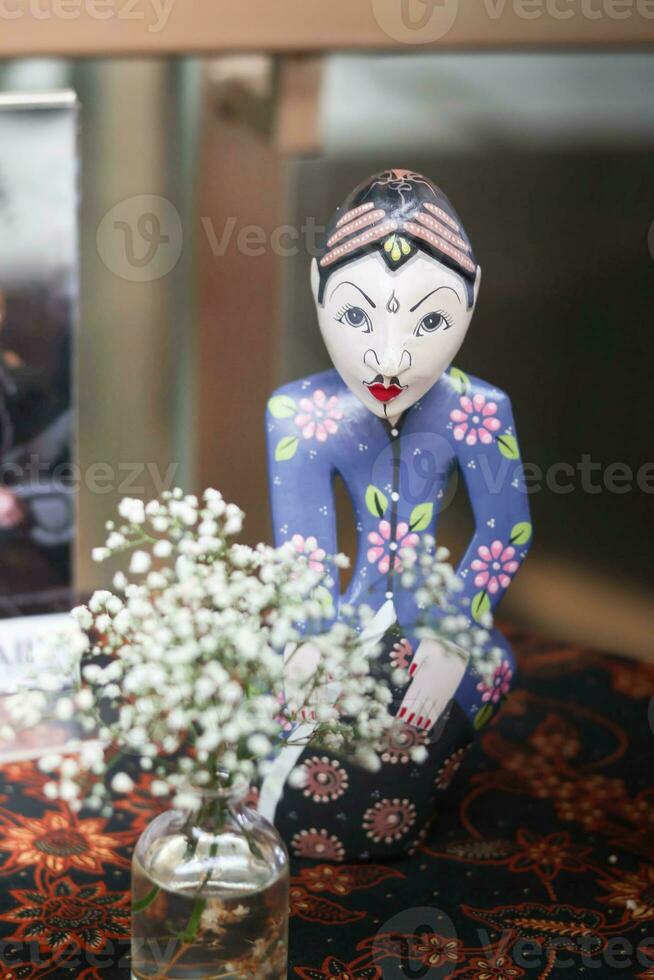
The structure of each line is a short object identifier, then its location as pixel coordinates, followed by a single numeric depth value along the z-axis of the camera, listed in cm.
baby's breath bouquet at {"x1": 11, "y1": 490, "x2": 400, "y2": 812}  87
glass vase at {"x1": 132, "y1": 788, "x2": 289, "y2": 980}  96
